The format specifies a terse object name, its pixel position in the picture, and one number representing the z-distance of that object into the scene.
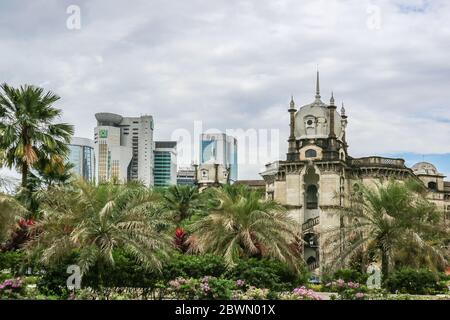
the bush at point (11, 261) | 27.53
